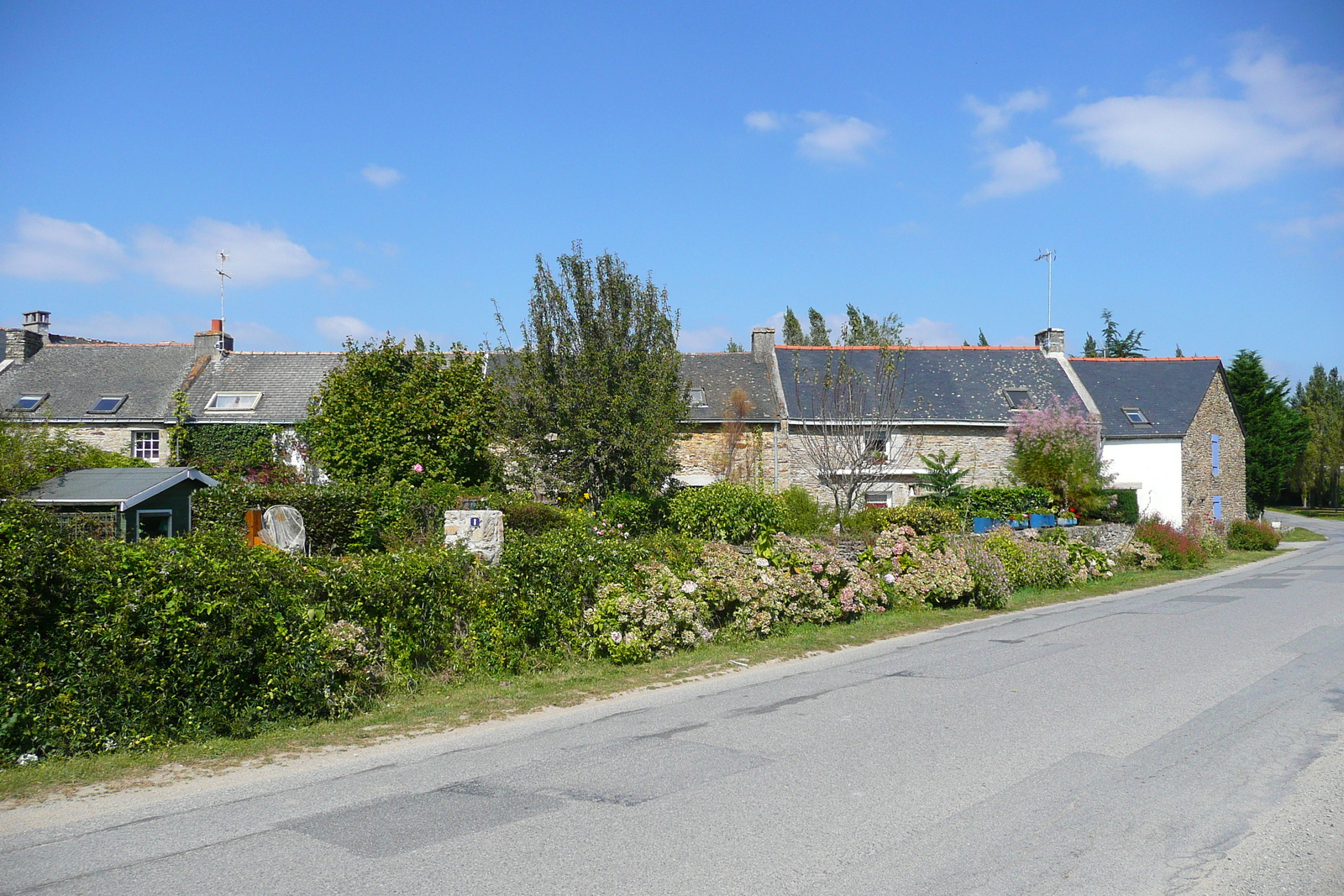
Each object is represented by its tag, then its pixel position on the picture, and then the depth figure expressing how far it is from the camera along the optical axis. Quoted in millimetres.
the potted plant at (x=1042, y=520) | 23203
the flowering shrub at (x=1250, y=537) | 31594
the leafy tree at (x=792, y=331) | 55406
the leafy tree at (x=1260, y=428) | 46719
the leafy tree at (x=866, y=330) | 51688
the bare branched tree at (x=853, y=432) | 19719
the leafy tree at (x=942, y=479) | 23781
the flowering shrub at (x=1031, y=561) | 17094
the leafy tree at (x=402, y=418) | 20406
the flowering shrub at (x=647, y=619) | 9539
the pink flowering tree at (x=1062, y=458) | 24953
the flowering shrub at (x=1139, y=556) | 22109
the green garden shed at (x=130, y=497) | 14922
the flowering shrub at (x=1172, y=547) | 22766
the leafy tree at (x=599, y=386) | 18141
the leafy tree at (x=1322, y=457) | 59812
